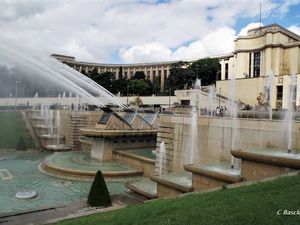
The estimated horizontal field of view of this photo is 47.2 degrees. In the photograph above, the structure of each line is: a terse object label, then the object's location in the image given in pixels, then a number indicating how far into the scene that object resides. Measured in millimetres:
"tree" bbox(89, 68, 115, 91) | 92250
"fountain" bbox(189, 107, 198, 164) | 17734
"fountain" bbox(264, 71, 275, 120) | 52544
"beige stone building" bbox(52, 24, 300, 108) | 61906
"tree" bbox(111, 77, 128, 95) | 93875
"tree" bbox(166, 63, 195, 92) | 88312
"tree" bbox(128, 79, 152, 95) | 94131
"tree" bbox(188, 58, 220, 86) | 90075
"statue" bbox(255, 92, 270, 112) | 23619
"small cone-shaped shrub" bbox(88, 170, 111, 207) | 14000
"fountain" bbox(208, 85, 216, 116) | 49038
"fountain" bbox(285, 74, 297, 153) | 12844
